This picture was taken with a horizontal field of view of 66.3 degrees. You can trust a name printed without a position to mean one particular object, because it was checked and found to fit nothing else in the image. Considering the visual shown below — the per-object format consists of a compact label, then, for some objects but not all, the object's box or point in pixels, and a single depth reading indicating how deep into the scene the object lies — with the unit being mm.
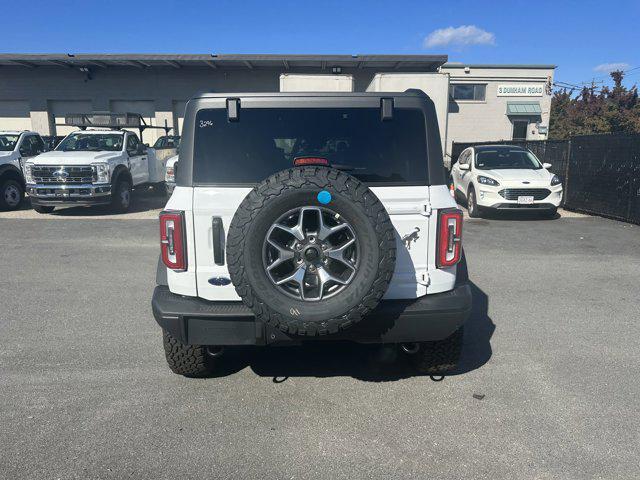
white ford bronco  2799
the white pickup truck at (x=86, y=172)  11211
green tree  31594
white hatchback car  11117
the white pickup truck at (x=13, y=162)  12391
